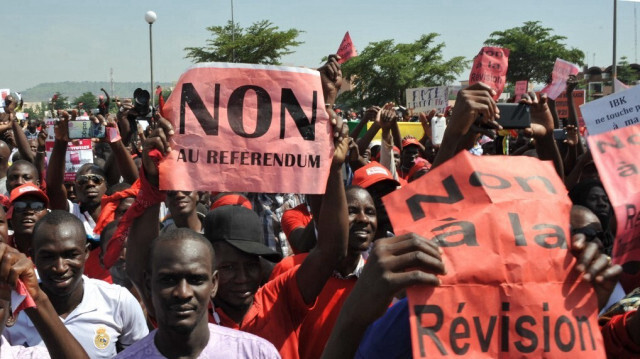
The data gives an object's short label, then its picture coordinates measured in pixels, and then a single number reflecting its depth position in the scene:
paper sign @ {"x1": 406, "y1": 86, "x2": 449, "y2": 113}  12.50
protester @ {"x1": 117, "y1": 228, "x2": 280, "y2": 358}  2.63
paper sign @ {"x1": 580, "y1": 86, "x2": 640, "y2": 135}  4.12
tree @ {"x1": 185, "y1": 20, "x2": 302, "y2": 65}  42.26
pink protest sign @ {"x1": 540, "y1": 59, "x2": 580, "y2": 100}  9.66
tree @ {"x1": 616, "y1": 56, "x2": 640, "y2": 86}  54.33
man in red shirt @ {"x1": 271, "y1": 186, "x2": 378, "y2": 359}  3.39
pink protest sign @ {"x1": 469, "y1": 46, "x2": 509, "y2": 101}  9.30
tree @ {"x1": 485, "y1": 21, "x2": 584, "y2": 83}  53.03
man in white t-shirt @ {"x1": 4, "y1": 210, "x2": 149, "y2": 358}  3.49
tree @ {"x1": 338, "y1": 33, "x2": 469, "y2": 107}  49.69
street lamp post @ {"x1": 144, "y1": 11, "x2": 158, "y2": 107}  24.39
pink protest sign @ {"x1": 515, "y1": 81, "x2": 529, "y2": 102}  14.20
